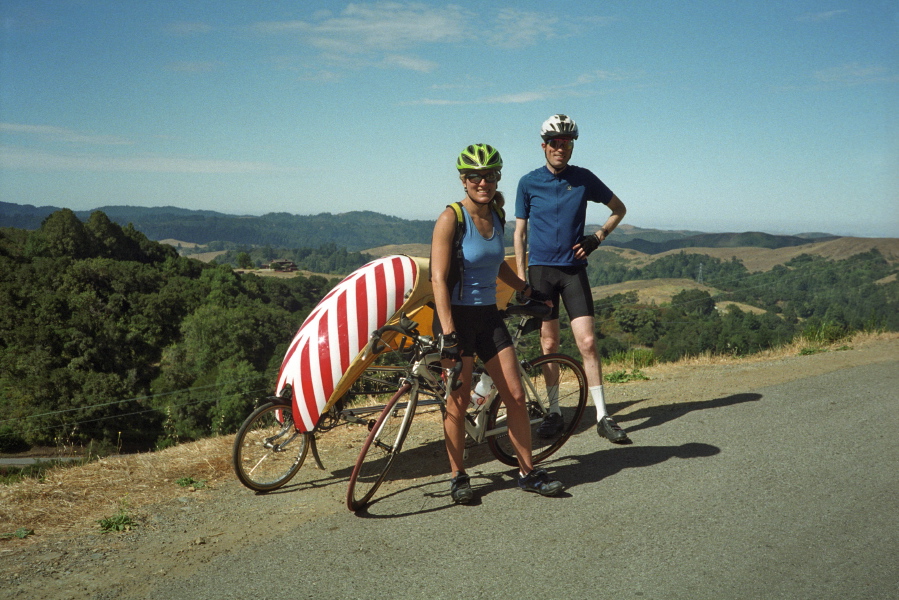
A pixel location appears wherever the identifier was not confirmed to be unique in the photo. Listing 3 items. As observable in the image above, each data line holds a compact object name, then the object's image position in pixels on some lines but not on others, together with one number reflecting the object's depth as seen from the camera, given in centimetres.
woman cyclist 425
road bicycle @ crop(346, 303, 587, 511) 453
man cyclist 559
